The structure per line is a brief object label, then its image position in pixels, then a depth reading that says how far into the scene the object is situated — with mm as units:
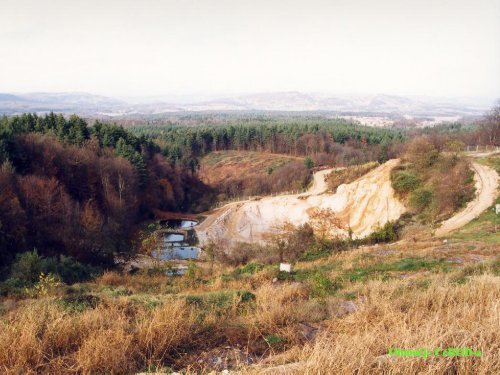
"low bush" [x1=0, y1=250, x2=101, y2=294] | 14695
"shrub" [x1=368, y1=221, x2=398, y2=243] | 25219
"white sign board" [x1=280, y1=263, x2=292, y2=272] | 13672
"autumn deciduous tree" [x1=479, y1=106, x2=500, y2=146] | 55906
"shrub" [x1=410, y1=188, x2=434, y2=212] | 30969
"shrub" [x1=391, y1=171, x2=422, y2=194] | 34094
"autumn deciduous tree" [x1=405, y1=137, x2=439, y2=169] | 35562
